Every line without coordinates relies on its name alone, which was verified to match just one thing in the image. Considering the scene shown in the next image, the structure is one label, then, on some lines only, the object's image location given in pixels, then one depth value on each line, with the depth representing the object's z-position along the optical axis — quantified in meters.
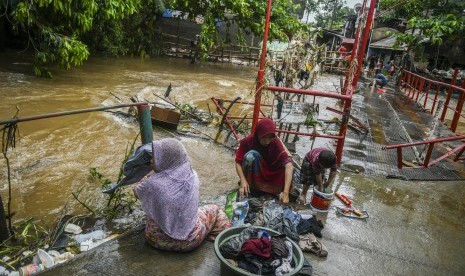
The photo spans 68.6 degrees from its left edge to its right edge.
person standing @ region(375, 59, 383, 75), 22.08
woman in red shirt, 4.09
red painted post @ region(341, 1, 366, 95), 5.38
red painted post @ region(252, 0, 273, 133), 4.54
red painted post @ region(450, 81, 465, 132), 8.49
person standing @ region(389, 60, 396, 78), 23.31
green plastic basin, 2.55
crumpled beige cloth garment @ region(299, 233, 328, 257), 3.39
